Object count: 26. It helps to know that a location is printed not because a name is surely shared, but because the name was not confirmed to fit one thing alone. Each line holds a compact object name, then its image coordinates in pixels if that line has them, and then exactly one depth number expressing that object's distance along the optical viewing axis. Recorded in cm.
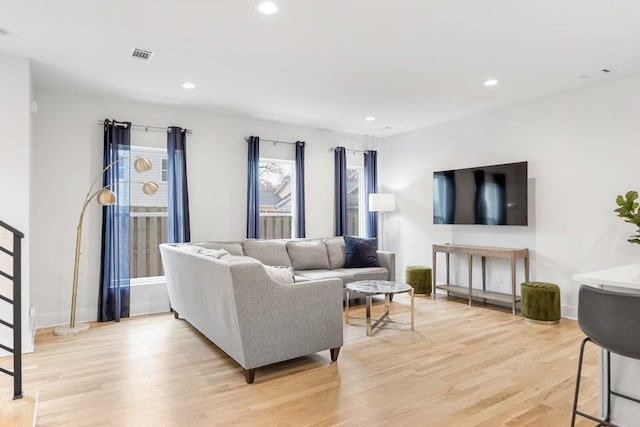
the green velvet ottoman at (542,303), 439
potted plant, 343
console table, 489
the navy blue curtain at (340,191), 659
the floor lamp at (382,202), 661
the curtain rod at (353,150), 692
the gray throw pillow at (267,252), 530
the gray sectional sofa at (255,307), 281
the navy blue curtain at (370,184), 697
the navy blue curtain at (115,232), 464
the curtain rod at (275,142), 597
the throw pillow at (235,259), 287
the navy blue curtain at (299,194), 616
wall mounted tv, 496
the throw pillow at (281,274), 306
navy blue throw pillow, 568
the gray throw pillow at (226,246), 490
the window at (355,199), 708
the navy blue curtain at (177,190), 508
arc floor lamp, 418
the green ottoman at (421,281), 591
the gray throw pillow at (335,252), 582
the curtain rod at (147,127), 477
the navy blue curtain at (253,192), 566
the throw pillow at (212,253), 338
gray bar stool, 173
